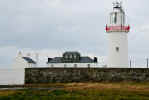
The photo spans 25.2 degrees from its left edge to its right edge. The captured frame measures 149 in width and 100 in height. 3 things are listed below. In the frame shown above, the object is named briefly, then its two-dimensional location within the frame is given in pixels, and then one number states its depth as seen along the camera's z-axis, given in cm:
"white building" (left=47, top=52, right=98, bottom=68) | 5602
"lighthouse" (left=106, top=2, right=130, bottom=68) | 3741
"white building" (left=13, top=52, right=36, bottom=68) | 4797
